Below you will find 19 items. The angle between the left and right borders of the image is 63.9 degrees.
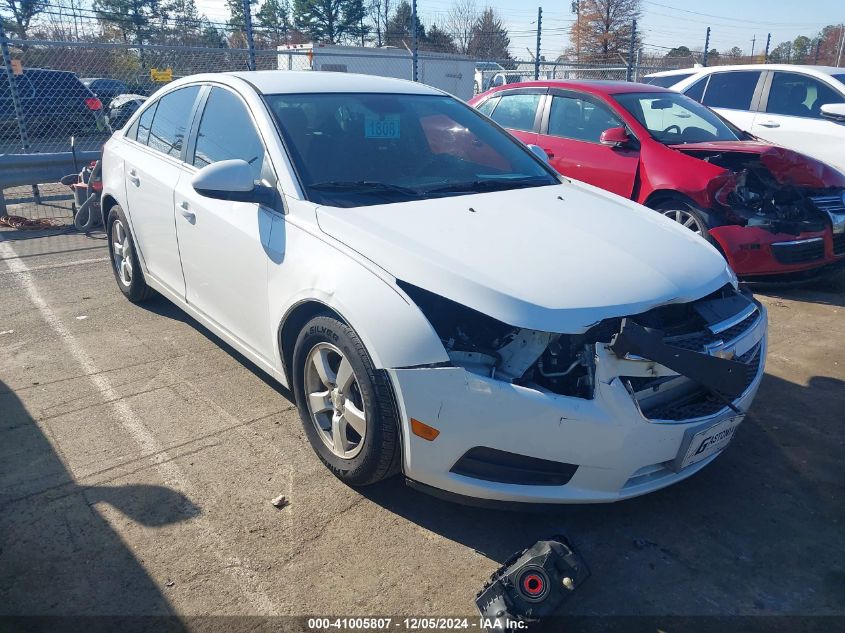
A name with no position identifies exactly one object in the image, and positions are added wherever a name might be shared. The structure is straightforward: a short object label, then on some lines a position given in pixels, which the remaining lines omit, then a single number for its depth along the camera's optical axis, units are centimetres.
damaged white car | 246
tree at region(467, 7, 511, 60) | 3716
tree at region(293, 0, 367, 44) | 4006
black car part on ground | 222
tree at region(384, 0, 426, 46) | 3891
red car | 560
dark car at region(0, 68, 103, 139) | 1097
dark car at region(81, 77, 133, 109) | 1700
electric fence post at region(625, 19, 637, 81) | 1524
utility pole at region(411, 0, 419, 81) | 1157
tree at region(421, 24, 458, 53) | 3791
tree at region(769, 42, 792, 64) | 3585
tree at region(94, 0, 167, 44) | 1082
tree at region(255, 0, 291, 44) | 3491
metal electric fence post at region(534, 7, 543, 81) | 1310
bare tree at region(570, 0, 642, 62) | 4503
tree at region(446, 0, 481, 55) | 3922
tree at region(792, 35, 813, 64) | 3897
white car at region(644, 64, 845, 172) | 764
